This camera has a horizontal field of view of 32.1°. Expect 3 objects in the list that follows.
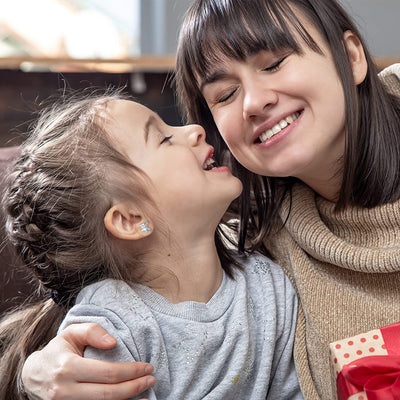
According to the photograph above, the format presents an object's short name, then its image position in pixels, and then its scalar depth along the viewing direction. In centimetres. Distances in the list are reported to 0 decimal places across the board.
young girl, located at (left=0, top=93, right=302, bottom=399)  119
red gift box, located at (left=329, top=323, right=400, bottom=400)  108
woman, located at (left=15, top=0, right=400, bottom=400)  129
